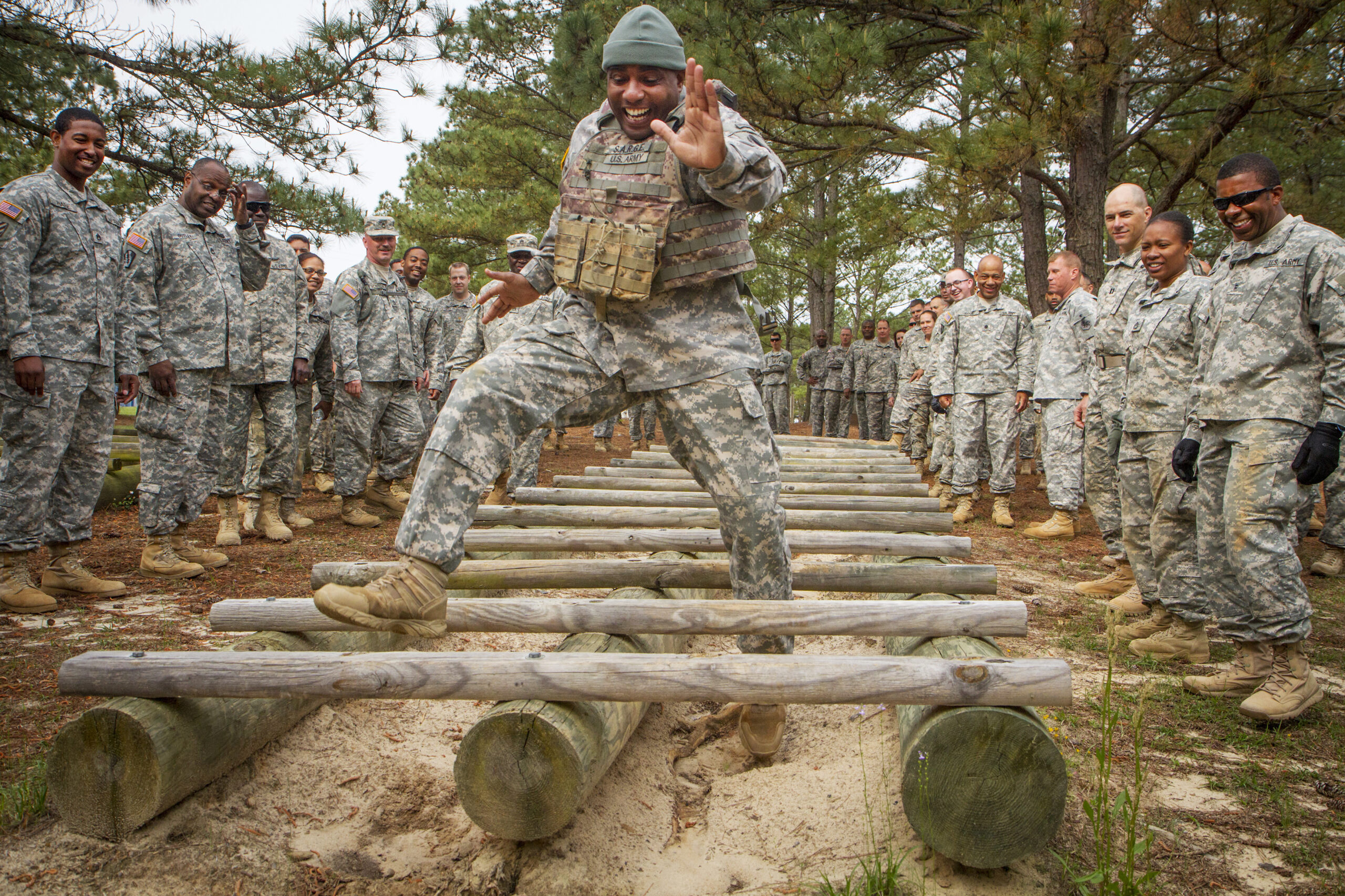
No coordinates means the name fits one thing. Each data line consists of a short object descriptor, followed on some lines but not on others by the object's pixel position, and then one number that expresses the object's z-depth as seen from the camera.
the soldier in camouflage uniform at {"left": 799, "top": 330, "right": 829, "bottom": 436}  16.50
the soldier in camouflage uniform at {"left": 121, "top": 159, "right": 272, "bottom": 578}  5.05
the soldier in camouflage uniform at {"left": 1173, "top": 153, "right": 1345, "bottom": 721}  3.20
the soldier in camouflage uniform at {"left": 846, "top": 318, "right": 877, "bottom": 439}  14.26
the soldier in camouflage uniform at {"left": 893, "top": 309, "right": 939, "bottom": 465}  11.39
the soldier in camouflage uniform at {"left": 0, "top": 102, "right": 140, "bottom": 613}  4.31
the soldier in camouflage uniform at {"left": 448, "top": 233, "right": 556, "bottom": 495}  7.33
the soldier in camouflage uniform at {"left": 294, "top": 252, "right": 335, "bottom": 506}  6.98
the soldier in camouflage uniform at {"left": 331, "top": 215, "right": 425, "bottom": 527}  7.02
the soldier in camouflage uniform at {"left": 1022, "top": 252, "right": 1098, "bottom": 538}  6.93
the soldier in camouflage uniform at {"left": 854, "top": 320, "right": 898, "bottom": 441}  14.08
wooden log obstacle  2.18
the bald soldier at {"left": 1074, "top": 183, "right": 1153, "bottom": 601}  5.09
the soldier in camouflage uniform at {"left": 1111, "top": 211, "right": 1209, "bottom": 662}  4.03
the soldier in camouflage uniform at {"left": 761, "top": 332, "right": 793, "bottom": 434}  15.79
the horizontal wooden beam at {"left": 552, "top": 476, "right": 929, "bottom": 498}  5.86
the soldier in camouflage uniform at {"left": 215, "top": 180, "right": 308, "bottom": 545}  6.12
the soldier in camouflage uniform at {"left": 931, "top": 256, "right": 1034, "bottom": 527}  7.80
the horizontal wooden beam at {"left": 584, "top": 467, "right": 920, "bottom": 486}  6.46
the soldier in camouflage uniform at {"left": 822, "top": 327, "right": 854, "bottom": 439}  16.17
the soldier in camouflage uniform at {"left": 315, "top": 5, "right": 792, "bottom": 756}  2.45
